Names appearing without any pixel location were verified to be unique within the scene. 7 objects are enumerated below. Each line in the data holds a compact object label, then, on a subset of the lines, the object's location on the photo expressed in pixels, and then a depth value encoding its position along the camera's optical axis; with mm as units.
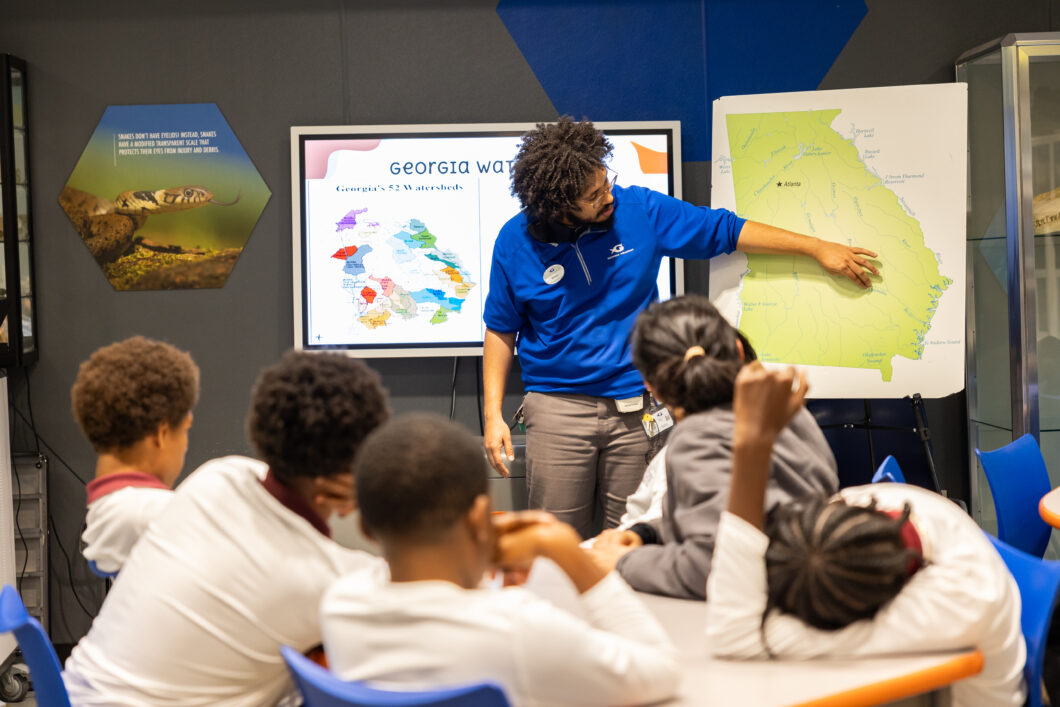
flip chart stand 3660
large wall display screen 3863
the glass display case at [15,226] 3697
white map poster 3457
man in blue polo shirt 2977
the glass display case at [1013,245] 3594
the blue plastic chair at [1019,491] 2816
